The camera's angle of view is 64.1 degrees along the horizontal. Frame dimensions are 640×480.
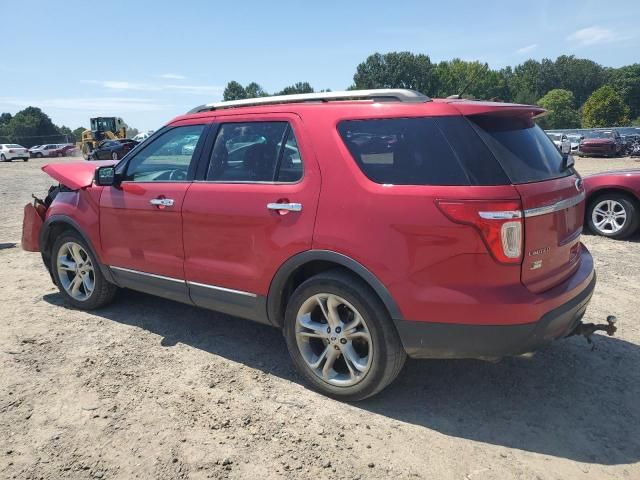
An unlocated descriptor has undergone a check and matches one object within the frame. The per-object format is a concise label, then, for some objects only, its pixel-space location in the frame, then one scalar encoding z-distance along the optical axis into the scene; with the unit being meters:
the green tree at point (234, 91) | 117.48
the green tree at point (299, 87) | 94.76
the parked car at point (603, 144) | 27.22
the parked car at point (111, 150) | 31.45
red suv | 2.66
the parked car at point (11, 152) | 42.47
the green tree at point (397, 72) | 94.19
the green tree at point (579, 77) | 117.81
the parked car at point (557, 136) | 31.61
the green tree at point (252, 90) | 117.14
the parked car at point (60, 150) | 53.94
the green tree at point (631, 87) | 97.81
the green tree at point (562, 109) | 87.31
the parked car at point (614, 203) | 7.29
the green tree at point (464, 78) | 100.25
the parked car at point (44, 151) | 53.62
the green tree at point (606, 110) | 68.00
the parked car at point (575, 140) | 30.81
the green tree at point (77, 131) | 119.76
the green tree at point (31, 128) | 83.44
